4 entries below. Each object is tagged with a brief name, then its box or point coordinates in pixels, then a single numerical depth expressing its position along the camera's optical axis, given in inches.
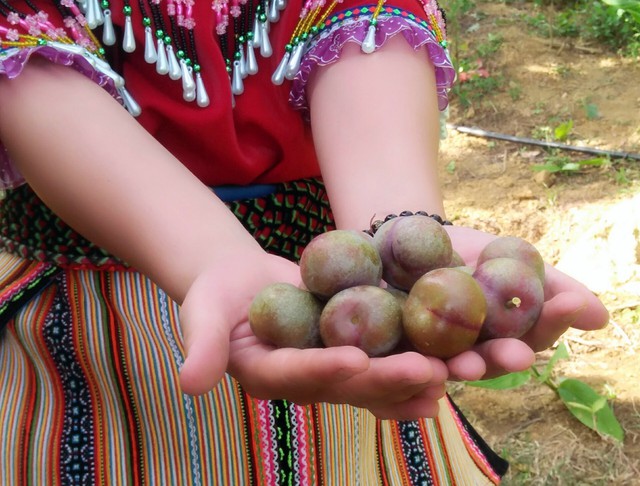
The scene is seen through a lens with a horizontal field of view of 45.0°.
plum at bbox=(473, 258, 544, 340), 31.2
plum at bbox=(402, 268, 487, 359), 29.8
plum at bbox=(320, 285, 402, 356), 30.7
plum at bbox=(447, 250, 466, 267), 35.0
